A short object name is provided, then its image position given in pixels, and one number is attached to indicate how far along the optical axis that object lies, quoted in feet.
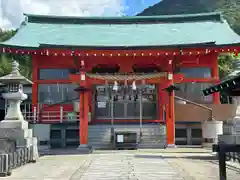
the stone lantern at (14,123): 43.62
